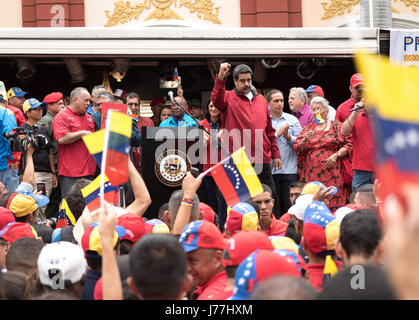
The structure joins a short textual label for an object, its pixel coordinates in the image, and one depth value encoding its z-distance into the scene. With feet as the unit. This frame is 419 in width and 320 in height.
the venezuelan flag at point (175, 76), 36.52
